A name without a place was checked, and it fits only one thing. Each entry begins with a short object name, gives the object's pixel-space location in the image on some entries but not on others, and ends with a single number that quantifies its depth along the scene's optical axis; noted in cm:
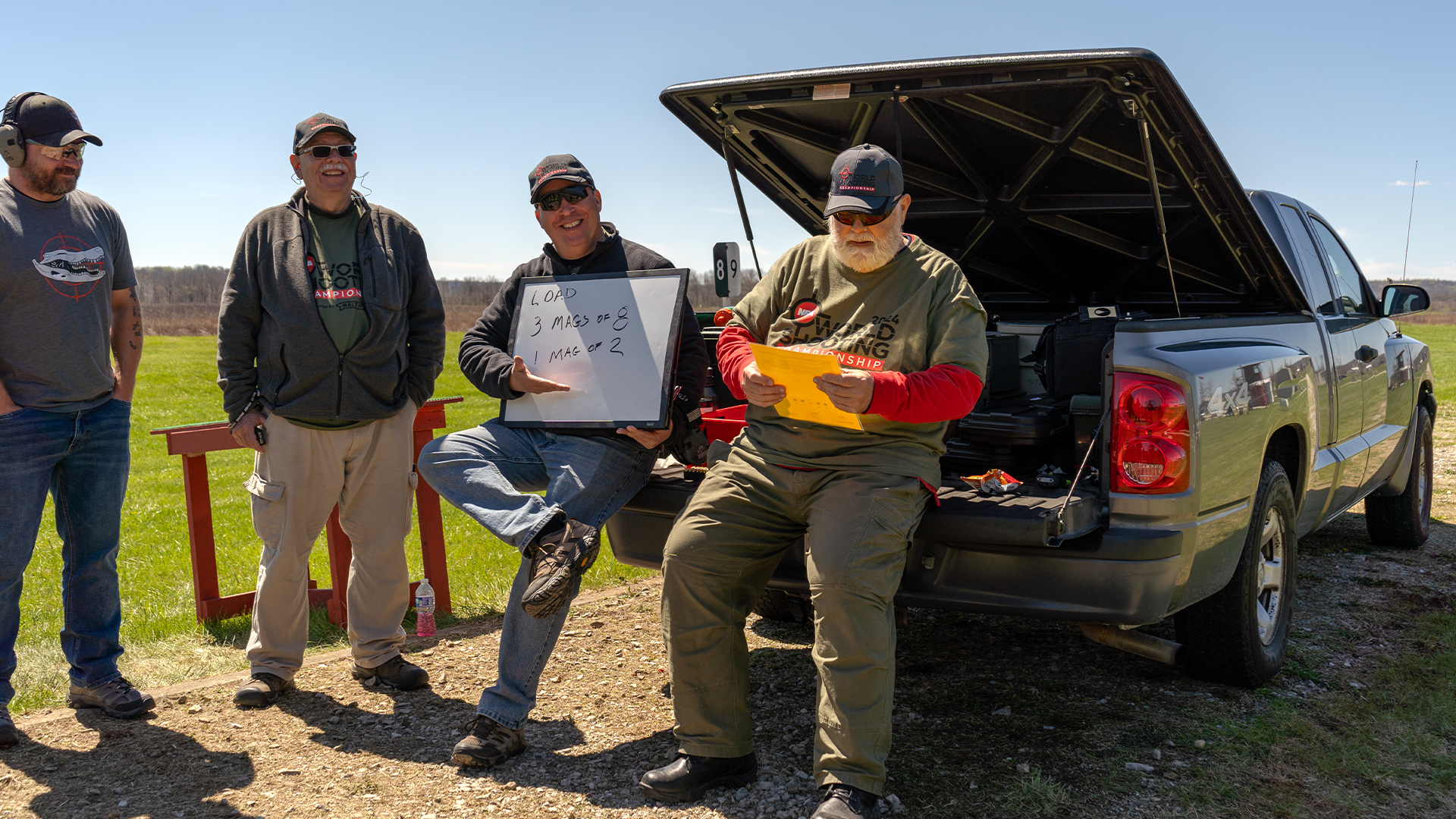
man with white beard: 298
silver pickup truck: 323
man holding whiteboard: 345
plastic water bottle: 479
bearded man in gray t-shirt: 371
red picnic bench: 481
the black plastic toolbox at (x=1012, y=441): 376
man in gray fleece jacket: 395
